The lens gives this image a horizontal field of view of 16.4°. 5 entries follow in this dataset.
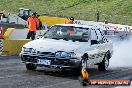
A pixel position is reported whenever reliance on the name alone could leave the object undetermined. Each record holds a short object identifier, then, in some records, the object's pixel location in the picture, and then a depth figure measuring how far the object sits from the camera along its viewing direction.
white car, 12.71
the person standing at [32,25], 22.91
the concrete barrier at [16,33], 23.02
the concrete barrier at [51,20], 41.07
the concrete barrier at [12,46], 20.17
